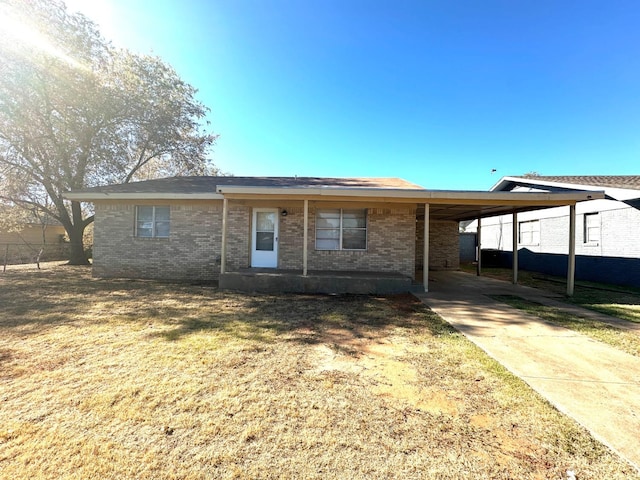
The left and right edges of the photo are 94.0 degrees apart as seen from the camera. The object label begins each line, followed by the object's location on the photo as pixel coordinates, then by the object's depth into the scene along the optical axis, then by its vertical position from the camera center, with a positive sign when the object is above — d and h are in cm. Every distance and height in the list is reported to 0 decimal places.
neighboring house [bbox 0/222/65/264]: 1931 -45
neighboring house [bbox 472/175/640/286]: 1009 +69
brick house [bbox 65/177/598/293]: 962 +19
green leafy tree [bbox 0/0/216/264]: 1147 +588
